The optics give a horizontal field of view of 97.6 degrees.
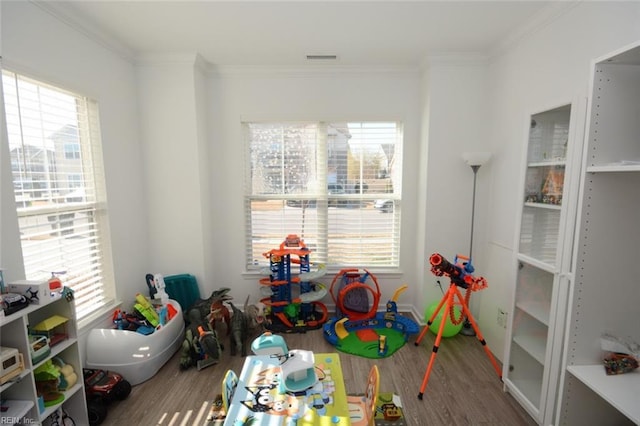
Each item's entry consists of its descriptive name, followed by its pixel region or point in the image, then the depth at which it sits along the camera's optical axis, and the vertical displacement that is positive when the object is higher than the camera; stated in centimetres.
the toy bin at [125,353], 217 -129
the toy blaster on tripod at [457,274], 220 -69
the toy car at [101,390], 184 -142
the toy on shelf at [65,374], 168 -114
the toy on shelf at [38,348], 151 -88
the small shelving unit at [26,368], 141 -95
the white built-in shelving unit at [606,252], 135 -33
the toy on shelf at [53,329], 161 -84
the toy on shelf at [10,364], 133 -87
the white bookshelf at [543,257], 158 -45
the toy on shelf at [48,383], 161 -116
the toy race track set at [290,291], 291 -112
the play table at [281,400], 135 -111
